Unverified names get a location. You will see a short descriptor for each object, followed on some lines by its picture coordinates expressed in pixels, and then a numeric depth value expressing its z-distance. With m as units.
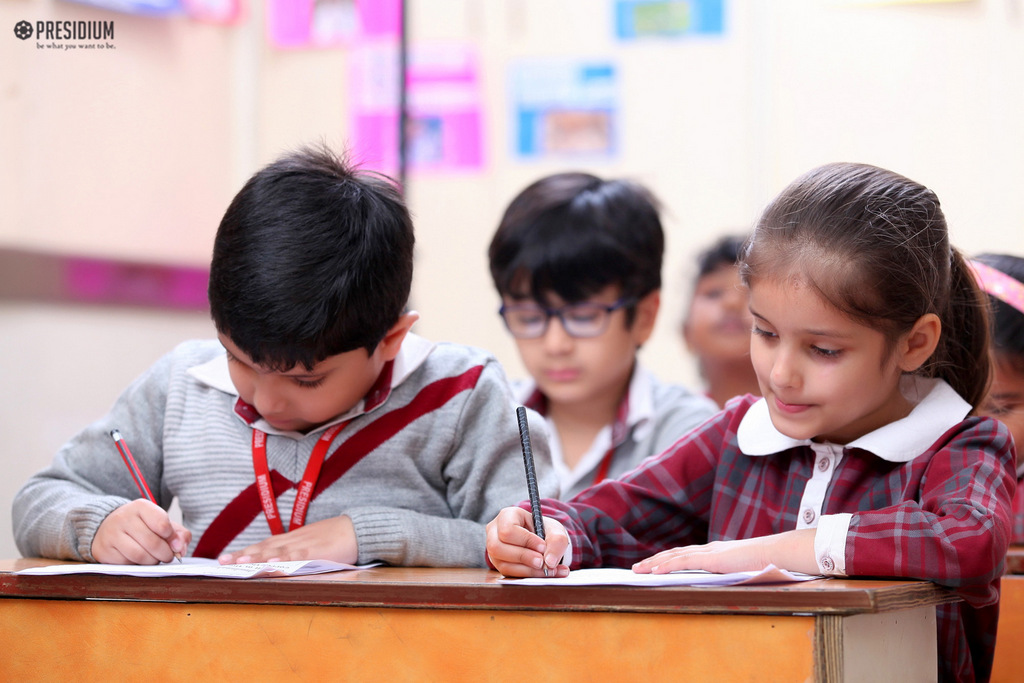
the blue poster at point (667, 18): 7.38
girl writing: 3.19
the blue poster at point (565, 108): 7.61
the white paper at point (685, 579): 3.05
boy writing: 3.40
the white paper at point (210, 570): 3.15
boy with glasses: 4.03
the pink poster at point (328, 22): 7.50
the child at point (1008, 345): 3.79
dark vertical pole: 7.70
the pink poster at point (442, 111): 7.80
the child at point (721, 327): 5.46
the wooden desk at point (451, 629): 3.01
